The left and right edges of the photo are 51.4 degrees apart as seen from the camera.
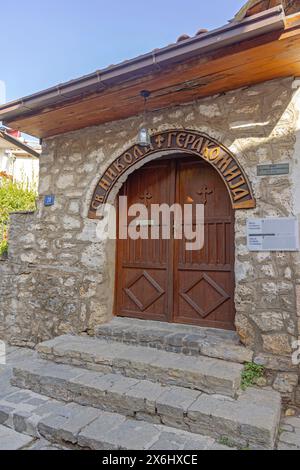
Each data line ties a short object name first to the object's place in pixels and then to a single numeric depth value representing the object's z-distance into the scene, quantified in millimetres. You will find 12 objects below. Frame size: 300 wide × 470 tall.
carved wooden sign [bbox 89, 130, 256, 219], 2957
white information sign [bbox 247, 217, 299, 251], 2725
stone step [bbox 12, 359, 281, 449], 2031
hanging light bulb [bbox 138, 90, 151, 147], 3168
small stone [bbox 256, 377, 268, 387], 2652
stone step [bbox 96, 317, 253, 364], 2834
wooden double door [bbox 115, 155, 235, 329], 3359
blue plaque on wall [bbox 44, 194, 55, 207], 4148
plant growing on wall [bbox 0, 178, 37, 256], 7570
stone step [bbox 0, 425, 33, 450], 2207
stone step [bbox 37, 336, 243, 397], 2480
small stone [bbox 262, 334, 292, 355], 2662
